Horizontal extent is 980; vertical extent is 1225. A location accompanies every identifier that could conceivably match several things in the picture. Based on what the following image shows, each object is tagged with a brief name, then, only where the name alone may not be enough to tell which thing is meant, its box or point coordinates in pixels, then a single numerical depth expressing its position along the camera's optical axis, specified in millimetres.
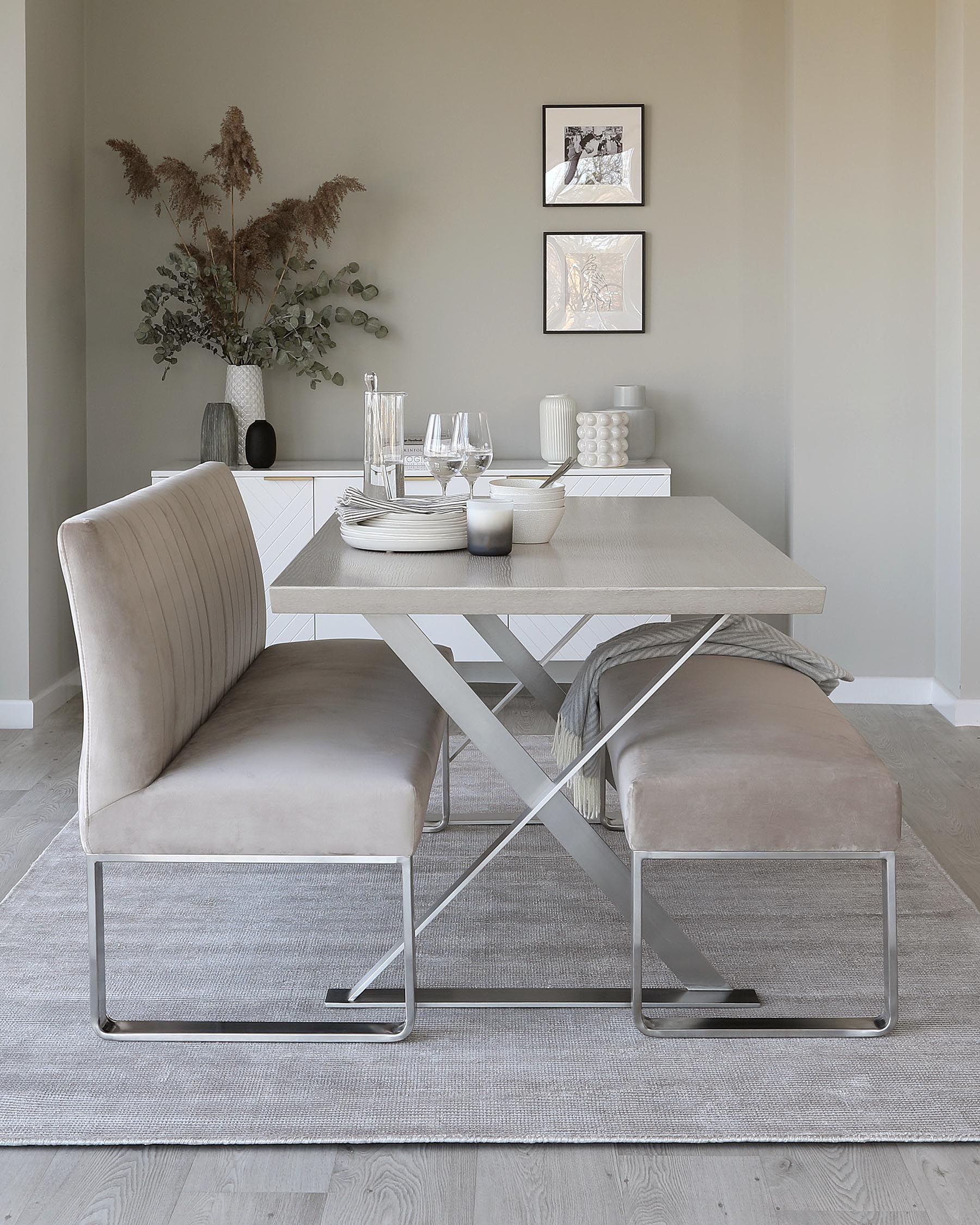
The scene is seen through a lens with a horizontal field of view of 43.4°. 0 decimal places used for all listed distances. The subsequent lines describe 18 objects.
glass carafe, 2271
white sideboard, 4258
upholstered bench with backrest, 1938
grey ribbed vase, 4367
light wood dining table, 1833
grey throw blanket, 2639
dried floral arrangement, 4293
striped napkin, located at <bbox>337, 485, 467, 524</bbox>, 2270
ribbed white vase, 4402
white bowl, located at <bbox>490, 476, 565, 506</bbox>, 2246
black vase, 4379
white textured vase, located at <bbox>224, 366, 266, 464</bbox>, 4445
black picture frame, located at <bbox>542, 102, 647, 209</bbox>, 4473
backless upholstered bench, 1972
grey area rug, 1831
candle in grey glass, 2080
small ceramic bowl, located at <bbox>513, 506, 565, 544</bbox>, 2242
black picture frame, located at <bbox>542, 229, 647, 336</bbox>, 4535
